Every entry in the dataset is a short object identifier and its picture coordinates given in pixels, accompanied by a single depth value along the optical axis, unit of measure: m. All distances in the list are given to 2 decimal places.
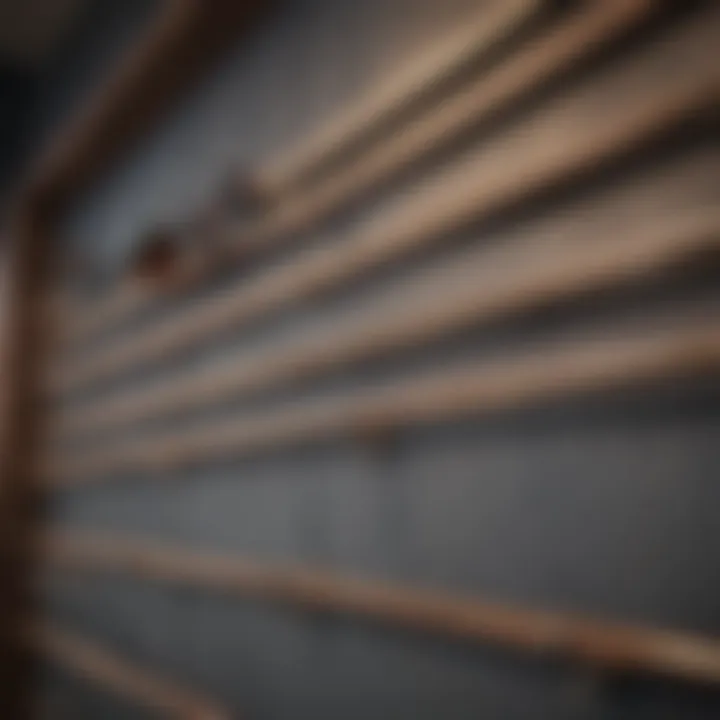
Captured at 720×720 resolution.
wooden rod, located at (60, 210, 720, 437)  0.75
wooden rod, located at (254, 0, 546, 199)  0.92
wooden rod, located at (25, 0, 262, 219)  1.49
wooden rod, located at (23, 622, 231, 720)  1.44
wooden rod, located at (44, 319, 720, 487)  0.73
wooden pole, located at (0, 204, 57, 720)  2.28
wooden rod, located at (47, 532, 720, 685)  0.71
